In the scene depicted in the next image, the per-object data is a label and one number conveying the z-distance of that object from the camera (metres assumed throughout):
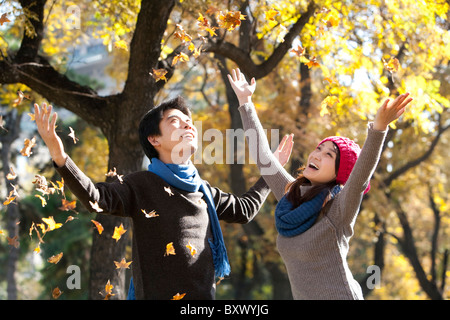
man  3.11
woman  2.82
